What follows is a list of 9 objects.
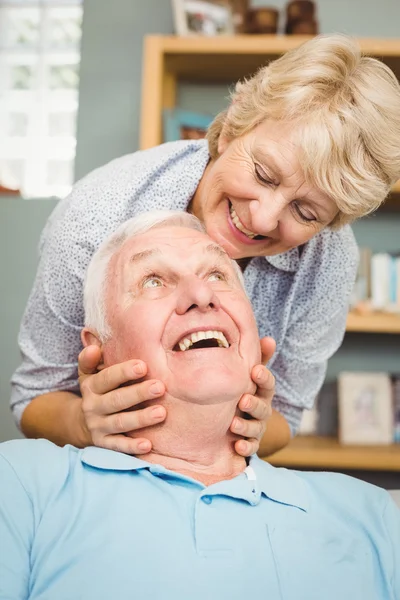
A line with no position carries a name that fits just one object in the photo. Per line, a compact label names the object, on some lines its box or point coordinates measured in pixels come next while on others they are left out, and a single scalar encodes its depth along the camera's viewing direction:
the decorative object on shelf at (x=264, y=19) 2.84
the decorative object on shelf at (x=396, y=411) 3.03
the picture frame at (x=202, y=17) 2.89
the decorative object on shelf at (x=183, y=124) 2.83
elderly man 1.03
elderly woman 1.30
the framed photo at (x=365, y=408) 3.00
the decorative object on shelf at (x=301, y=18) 2.87
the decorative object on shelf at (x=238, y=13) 2.96
